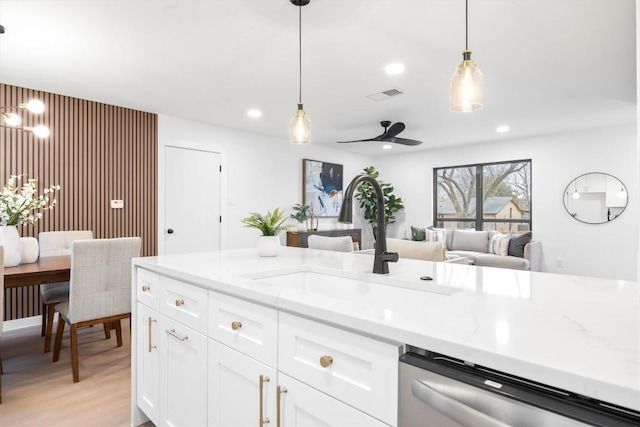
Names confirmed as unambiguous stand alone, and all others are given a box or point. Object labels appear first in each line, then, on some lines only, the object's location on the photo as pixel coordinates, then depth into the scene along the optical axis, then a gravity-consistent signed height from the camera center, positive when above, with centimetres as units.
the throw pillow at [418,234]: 634 -41
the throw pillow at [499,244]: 556 -51
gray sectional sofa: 521 -61
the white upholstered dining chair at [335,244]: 363 -34
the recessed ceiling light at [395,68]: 304 +124
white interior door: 472 +12
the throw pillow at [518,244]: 541 -49
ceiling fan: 462 +101
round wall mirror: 511 +22
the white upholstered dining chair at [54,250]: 301 -40
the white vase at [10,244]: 264 -26
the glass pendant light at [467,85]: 158 +57
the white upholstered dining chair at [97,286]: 254 -57
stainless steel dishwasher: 57 -33
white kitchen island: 67 -29
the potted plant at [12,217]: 265 -7
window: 611 +28
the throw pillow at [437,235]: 626 -42
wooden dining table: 242 -46
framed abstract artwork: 643 +45
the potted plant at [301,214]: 608 -6
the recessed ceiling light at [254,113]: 442 +123
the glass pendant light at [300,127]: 235 +55
